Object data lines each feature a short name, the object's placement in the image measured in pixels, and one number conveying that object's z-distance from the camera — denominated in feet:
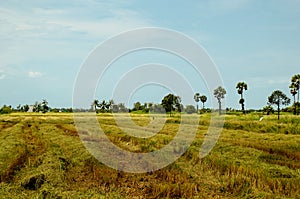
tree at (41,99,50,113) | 313.69
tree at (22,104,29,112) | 344.69
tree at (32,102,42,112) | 320.74
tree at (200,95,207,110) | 204.97
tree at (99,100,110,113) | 255.09
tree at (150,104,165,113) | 149.94
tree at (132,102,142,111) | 217.64
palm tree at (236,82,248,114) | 176.45
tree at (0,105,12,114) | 254.63
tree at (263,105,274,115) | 163.44
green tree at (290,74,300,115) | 135.33
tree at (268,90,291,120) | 145.10
